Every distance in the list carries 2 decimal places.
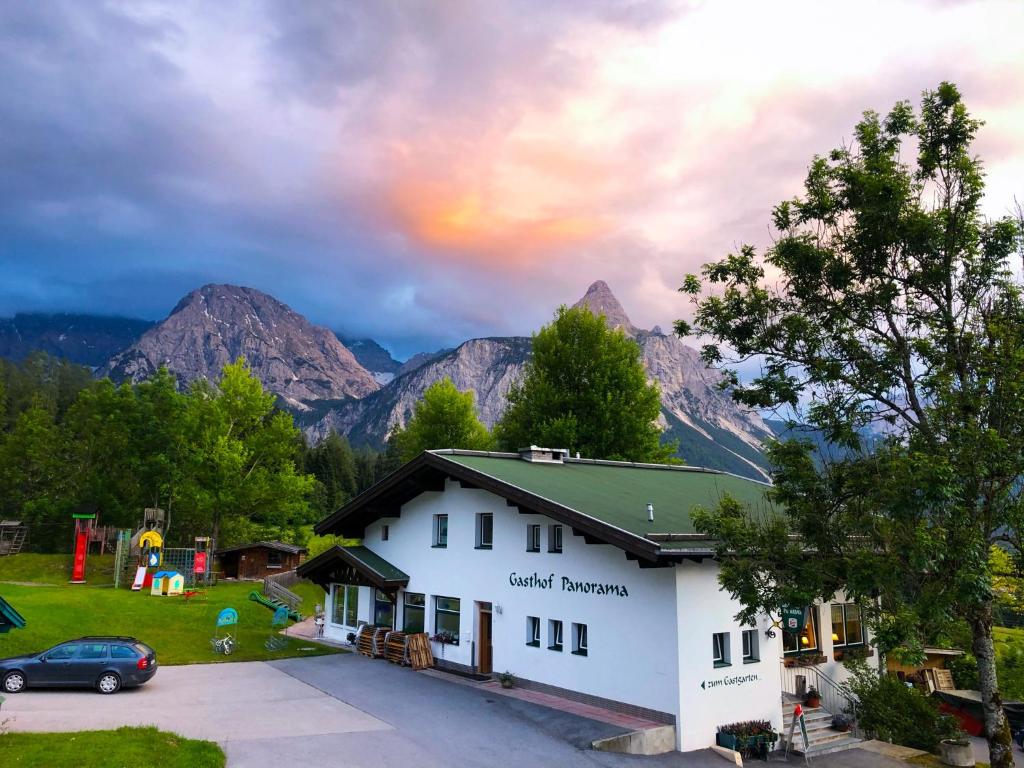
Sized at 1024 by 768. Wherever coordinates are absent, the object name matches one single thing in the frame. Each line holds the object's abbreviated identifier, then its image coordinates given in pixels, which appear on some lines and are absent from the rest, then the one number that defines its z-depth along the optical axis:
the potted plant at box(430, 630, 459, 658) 25.62
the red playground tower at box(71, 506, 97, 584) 47.72
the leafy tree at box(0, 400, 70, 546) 66.50
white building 18.70
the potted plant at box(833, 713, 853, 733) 21.45
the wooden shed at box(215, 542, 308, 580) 58.81
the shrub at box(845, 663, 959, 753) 21.53
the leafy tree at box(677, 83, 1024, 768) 12.36
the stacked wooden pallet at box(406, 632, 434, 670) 25.78
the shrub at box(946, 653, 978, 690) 28.73
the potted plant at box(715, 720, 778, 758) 18.56
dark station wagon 19.69
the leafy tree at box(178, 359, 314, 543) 54.94
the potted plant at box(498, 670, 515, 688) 22.55
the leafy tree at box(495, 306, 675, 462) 47.38
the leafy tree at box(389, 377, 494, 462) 56.66
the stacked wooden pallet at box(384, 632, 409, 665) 26.53
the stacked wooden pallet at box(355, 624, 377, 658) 28.22
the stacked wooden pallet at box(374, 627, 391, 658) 27.72
